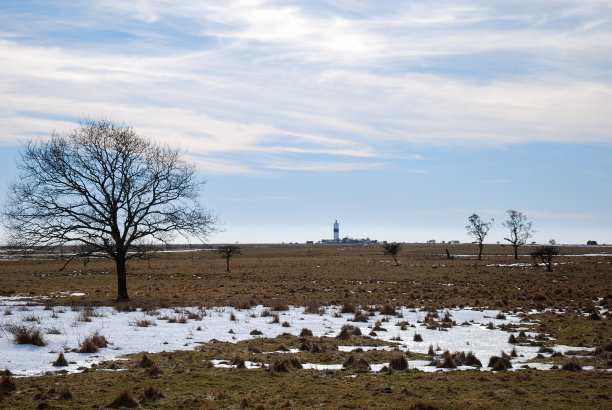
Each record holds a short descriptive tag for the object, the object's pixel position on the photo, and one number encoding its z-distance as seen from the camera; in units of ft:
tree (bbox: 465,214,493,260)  309.42
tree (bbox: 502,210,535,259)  301.22
